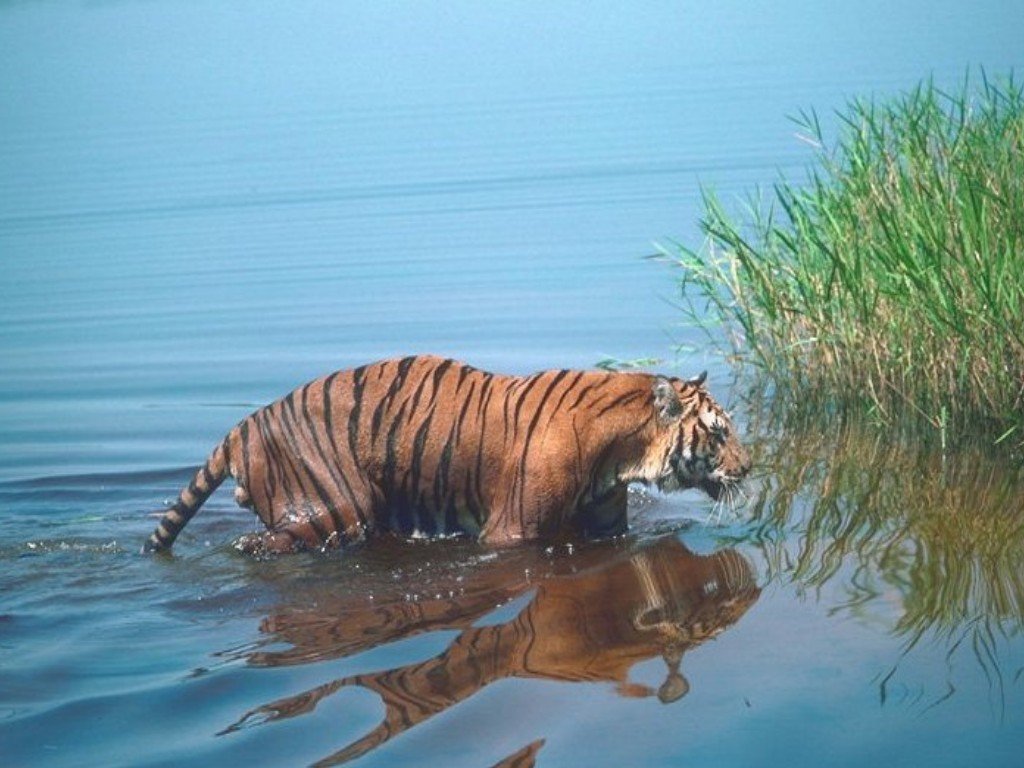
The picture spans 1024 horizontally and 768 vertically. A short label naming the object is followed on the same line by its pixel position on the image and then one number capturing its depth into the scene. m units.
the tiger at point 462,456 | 15.81
